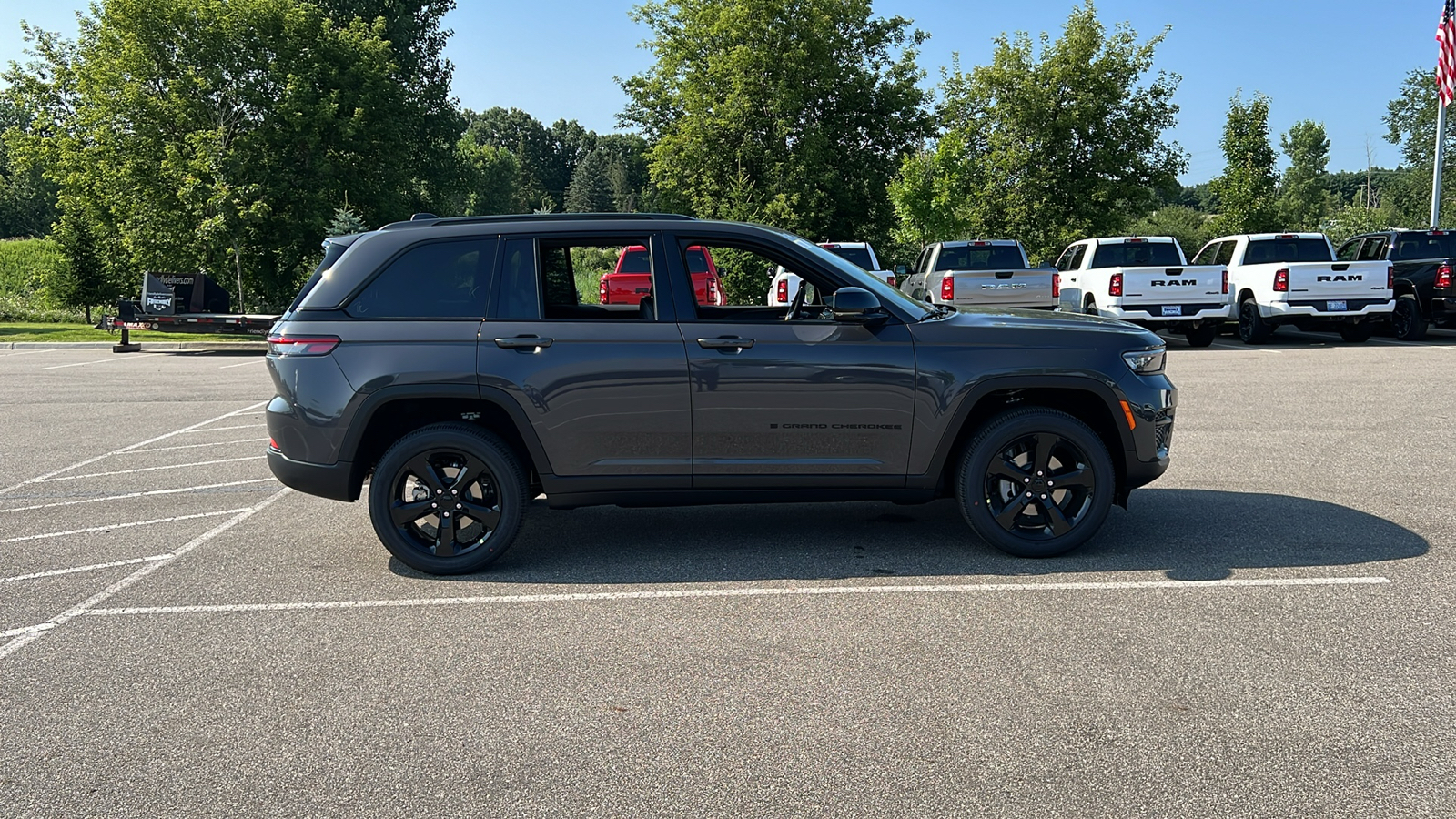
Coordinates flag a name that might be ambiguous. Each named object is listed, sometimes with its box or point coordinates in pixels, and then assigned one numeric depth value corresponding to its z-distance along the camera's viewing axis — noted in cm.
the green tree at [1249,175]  3391
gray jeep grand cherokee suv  571
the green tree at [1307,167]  9219
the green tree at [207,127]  3070
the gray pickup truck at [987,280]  1844
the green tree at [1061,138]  3522
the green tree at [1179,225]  7781
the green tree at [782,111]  4047
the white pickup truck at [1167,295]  1892
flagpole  2691
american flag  2642
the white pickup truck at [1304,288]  1842
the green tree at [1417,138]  7112
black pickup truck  1941
